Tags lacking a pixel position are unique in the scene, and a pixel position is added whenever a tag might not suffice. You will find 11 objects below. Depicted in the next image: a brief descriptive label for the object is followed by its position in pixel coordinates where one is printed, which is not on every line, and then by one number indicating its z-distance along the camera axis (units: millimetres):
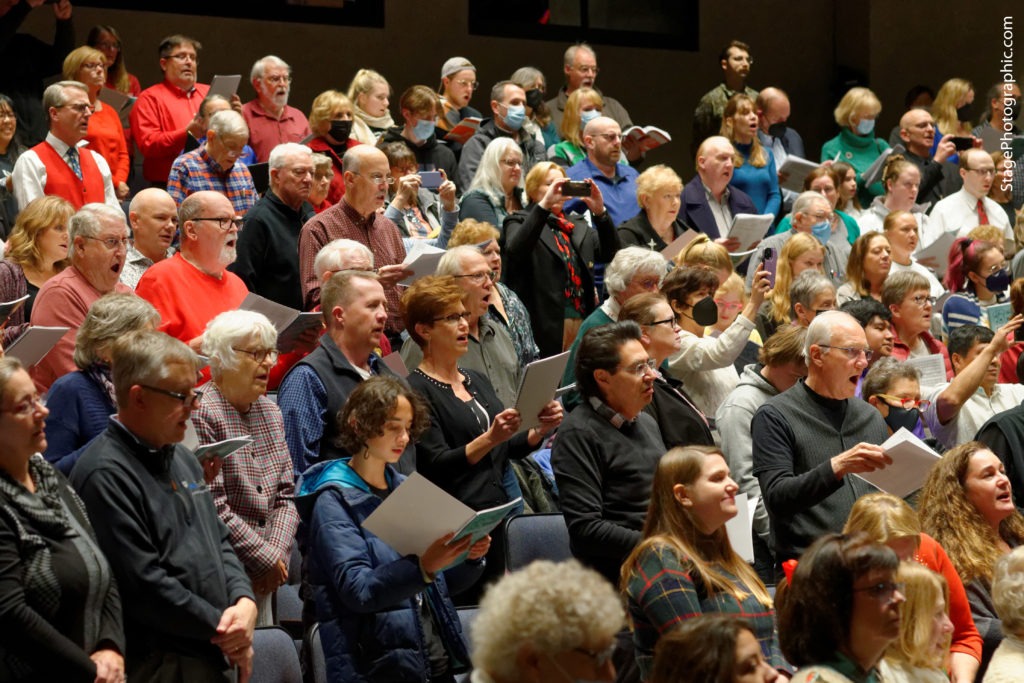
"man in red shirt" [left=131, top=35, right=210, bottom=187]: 13019
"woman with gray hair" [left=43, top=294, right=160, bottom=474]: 5941
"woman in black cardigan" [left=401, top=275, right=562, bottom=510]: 6938
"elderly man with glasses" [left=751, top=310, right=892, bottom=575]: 6735
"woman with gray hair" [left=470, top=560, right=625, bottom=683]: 3712
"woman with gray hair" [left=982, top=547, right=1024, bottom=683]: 6008
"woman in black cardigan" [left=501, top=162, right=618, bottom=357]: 10095
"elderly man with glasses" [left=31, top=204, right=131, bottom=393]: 7490
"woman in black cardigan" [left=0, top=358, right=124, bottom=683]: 4585
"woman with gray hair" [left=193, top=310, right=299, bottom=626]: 6217
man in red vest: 10493
